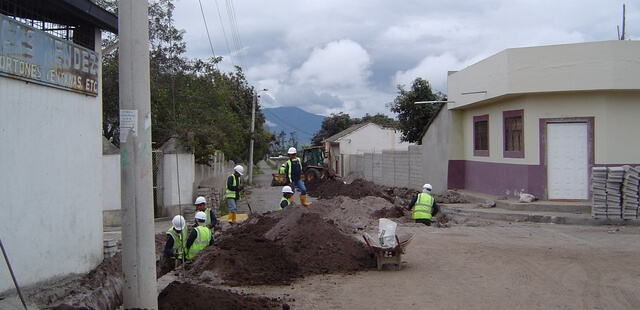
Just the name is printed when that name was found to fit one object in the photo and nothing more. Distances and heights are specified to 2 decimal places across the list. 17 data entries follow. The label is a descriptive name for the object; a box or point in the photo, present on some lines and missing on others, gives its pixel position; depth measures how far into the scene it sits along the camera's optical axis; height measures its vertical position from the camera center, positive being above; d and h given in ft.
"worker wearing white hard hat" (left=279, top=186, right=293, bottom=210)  51.83 -3.92
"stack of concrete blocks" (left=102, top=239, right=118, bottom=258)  33.58 -5.29
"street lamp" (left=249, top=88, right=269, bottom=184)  138.84 +1.65
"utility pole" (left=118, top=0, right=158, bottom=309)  17.98 -0.14
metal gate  58.23 -2.75
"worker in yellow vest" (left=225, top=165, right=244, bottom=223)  50.11 -3.04
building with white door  53.57 +3.60
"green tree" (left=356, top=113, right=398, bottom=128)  252.73 +14.62
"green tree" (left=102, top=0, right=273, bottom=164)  65.77 +6.65
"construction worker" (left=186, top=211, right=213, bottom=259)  34.65 -5.12
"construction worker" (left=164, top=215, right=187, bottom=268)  34.42 -5.37
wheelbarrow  30.55 -5.18
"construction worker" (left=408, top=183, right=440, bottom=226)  47.24 -4.53
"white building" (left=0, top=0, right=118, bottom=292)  24.25 +0.81
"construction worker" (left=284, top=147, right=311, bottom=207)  58.65 -1.96
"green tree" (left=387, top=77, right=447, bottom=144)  105.19 +7.84
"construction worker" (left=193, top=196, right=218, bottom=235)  39.69 -4.27
